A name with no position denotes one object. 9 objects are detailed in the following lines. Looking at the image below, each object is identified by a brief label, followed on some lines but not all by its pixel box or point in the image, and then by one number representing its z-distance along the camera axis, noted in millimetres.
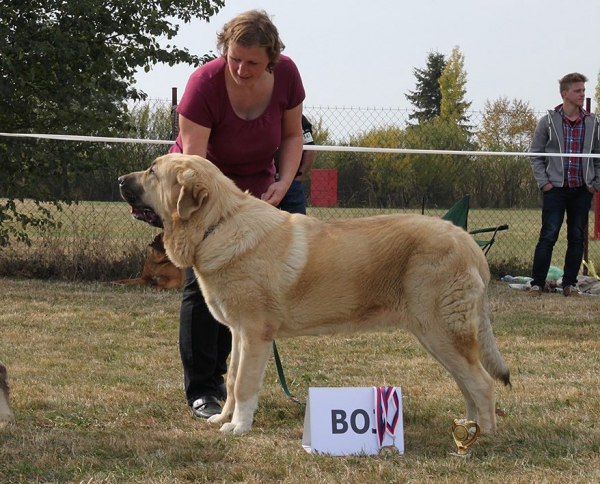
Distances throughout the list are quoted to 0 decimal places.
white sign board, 3891
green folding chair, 9375
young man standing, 9336
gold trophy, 3731
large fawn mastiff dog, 4074
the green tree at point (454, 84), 42281
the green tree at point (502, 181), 15008
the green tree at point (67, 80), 9695
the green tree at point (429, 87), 46750
